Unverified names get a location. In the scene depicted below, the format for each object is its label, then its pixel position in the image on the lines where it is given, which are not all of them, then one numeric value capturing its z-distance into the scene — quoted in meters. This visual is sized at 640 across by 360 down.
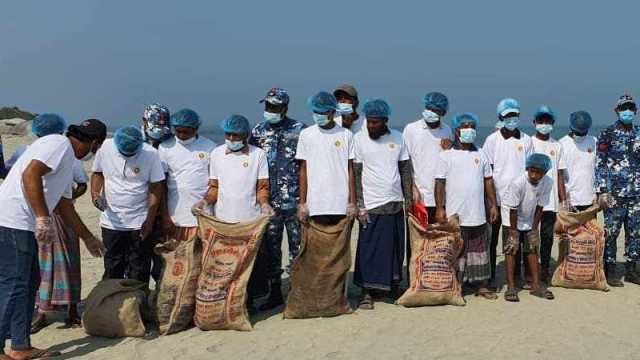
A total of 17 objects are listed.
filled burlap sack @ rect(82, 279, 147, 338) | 5.35
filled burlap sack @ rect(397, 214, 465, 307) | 6.08
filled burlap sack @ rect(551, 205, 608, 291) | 6.68
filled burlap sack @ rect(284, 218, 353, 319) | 5.80
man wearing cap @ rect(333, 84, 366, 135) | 6.42
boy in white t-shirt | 6.36
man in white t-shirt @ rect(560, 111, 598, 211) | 6.85
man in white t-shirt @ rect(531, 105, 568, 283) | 6.70
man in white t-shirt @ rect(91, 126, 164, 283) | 5.55
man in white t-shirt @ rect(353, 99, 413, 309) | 6.00
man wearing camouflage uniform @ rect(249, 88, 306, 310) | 5.97
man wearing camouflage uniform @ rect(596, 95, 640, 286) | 6.84
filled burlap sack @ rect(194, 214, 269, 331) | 5.42
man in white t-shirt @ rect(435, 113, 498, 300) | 6.16
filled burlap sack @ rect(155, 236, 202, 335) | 5.43
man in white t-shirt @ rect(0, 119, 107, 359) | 4.54
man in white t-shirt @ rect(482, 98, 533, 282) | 6.50
